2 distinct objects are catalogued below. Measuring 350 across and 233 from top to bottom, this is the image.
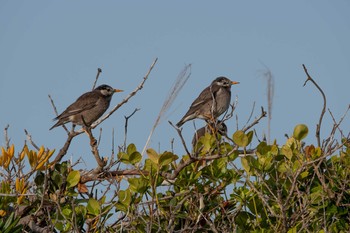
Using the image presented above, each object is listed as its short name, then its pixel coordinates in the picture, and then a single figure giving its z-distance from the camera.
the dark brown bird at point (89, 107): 21.33
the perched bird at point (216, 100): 22.75
